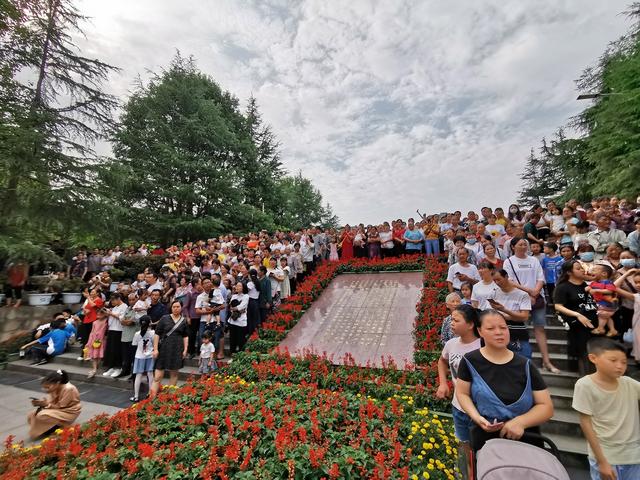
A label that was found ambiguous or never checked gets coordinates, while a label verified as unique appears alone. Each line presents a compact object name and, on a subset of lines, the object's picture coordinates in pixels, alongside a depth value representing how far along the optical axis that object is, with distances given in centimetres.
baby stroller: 151
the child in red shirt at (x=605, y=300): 404
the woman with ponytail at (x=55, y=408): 493
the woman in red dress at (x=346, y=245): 1327
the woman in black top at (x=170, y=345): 598
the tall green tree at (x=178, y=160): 1902
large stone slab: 669
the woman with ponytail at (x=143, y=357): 614
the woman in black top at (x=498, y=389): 201
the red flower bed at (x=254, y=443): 310
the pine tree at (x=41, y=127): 922
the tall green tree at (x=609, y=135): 1277
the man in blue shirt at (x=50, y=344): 862
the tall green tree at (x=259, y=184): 2412
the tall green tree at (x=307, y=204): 4028
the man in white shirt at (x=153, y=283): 862
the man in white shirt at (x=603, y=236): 614
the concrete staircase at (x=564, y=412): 361
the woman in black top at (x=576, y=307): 415
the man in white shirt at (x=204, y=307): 722
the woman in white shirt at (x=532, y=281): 482
